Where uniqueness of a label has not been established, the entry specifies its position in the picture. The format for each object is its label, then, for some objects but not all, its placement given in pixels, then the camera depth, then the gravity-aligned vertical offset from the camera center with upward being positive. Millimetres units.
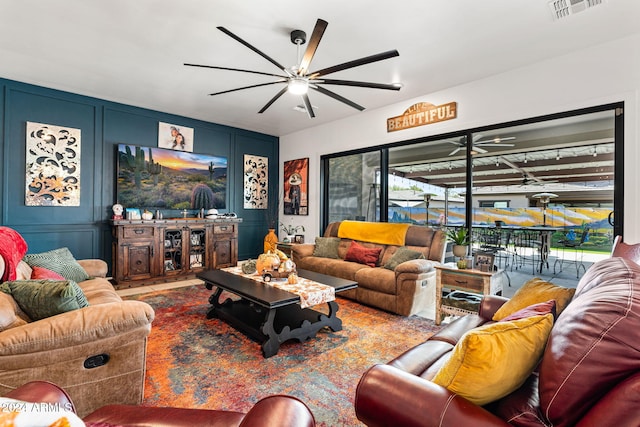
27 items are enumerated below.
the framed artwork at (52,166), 4324 +634
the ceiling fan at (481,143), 3953 +925
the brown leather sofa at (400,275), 3482 -777
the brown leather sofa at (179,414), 945 -675
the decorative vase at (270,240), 6301 -575
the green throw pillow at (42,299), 1763 -503
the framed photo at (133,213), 4915 -39
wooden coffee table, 2605 -1013
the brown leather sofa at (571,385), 812 -484
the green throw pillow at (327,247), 4965 -566
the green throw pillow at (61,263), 2900 -513
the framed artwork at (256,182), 6664 +650
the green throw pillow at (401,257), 3930 -557
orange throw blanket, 4477 -294
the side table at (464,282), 2994 -697
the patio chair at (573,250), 3371 -399
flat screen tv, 5098 +569
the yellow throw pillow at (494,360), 1043 -500
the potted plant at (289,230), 6223 -395
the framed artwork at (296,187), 6441 +535
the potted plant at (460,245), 3447 -355
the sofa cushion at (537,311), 1305 -418
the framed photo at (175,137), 5496 +1337
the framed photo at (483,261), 3088 -480
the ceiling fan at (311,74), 2268 +1191
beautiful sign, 4227 +1404
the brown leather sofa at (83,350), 1541 -744
